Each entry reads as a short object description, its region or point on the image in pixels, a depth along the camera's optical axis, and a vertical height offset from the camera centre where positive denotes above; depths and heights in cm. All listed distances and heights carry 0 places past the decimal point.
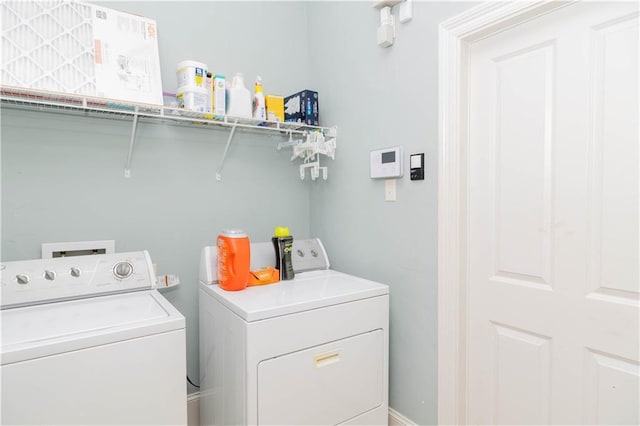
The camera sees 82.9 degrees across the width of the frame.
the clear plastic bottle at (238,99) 200 +58
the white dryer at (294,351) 145 -65
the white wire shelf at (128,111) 152 +45
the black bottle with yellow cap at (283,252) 195 -27
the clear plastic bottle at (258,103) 210 +58
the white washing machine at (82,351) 106 -46
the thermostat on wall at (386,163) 187 +21
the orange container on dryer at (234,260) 170 -27
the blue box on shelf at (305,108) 227 +59
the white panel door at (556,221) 126 -8
